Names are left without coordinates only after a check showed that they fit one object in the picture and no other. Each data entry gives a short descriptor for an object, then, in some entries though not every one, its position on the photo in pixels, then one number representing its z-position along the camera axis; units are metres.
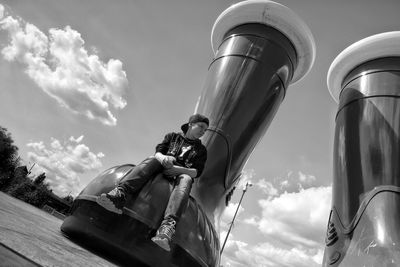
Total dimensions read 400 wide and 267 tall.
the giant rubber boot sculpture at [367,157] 2.97
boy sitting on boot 1.91
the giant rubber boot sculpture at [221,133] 1.99
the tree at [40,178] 39.95
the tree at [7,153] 25.78
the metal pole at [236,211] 15.36
